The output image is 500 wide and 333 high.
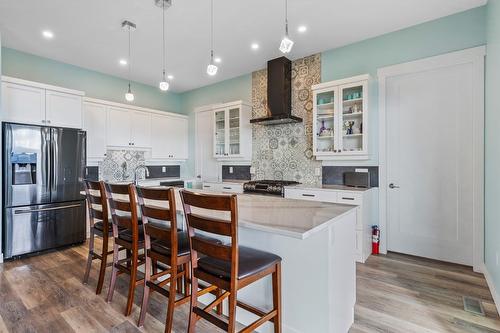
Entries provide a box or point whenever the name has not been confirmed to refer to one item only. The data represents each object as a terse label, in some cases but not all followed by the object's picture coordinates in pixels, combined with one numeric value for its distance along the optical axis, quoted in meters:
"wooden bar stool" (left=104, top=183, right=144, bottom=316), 1.97
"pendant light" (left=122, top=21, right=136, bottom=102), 3.05
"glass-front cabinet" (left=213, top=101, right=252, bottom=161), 4.66
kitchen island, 1.49
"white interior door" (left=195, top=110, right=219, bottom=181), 5.28
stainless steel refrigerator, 3.19
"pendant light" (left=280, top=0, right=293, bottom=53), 1.90
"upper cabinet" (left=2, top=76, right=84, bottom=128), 3.23
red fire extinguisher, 3.38
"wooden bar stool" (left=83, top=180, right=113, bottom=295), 2.30
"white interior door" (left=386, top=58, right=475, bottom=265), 2.93
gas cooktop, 3.71
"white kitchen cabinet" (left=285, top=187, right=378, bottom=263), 3.12
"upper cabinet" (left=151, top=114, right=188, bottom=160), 5.22
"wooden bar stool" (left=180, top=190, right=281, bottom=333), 1.31
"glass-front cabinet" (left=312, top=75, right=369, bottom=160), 3.39
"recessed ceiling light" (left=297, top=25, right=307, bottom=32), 3.16
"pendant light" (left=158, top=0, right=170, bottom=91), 2.72
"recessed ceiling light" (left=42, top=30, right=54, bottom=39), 3.26
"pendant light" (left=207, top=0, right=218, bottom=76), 2.41
